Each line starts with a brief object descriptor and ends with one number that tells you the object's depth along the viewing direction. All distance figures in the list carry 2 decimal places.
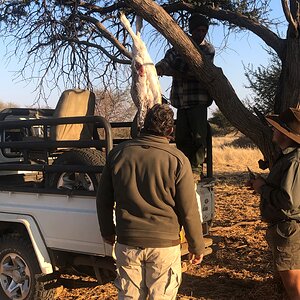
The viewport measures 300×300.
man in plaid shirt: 5.20
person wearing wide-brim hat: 3.66
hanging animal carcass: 4.69
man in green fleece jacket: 3.29
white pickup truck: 4.12
